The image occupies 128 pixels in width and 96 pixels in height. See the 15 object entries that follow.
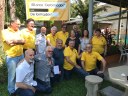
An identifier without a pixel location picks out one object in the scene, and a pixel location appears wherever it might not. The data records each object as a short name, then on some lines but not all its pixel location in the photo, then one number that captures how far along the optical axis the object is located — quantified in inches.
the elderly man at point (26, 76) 75.4
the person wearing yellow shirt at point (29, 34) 90.6
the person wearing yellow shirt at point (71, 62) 101.0
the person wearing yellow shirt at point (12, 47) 81.8
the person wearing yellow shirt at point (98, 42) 109.7
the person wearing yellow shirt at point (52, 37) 105.0
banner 112.9
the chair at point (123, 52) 143.6
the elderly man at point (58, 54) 98.4
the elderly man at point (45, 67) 86.8
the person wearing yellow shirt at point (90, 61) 98.5
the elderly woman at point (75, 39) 106.2
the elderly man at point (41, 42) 99.3
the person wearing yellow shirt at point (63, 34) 110.1
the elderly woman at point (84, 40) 107.7
